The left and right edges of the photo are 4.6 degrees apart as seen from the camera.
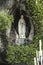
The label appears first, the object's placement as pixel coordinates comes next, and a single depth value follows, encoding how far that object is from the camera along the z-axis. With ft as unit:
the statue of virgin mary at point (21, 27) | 66.28
